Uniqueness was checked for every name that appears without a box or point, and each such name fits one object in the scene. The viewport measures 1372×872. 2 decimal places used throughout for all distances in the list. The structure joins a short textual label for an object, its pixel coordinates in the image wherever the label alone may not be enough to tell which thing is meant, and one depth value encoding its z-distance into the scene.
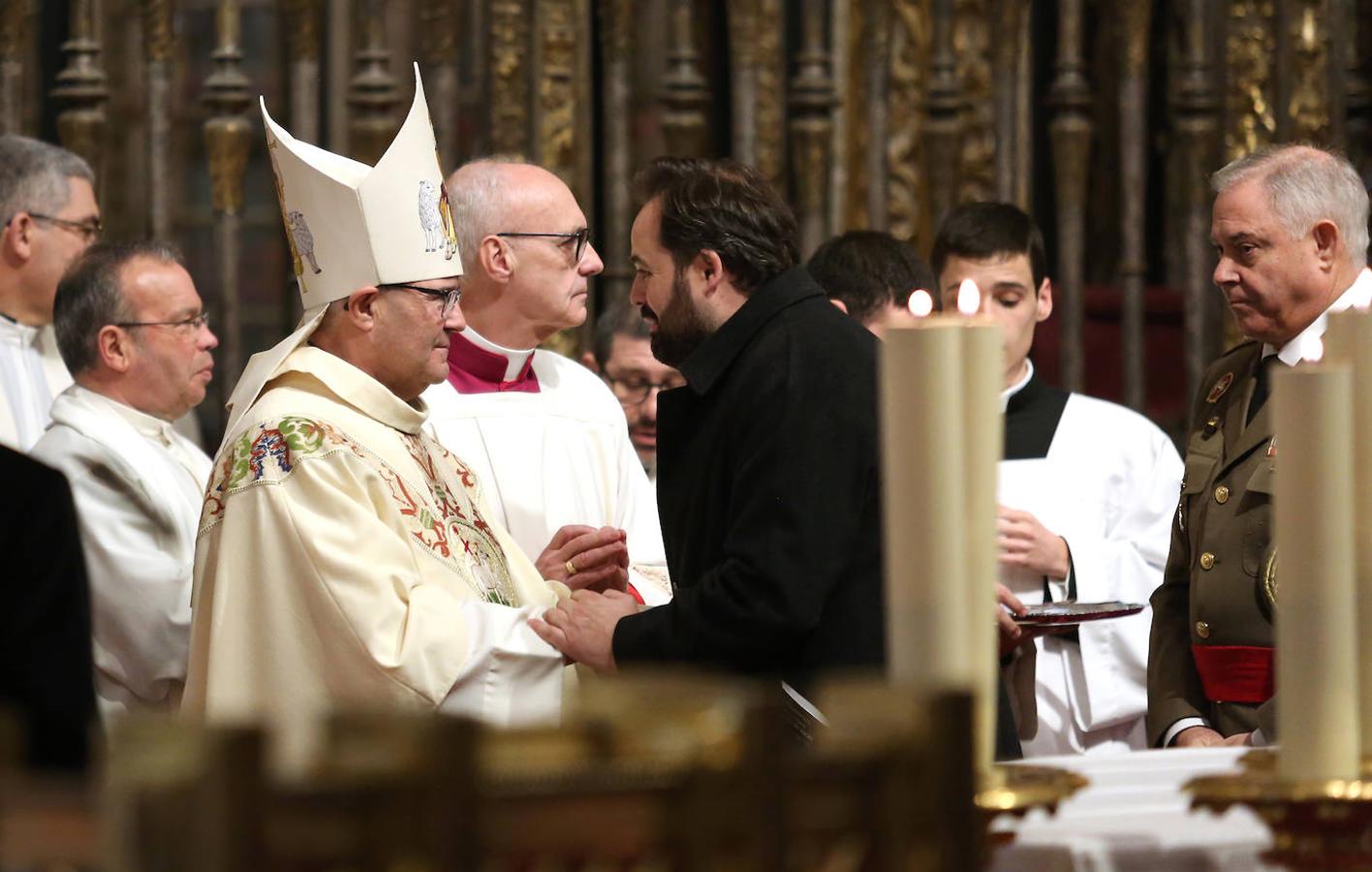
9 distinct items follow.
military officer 6.79
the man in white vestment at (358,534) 6.30
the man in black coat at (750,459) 5.91
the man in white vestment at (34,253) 10.24
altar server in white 8.83
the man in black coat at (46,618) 3.50
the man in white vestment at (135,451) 8.30
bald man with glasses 9.07
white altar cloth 2.82
